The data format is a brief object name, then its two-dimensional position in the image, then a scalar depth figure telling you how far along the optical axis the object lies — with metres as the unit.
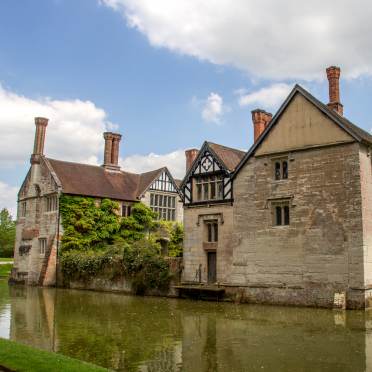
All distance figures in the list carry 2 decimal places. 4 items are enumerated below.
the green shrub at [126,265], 25.83
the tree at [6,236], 59.56
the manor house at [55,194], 34.03
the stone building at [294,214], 19.73
